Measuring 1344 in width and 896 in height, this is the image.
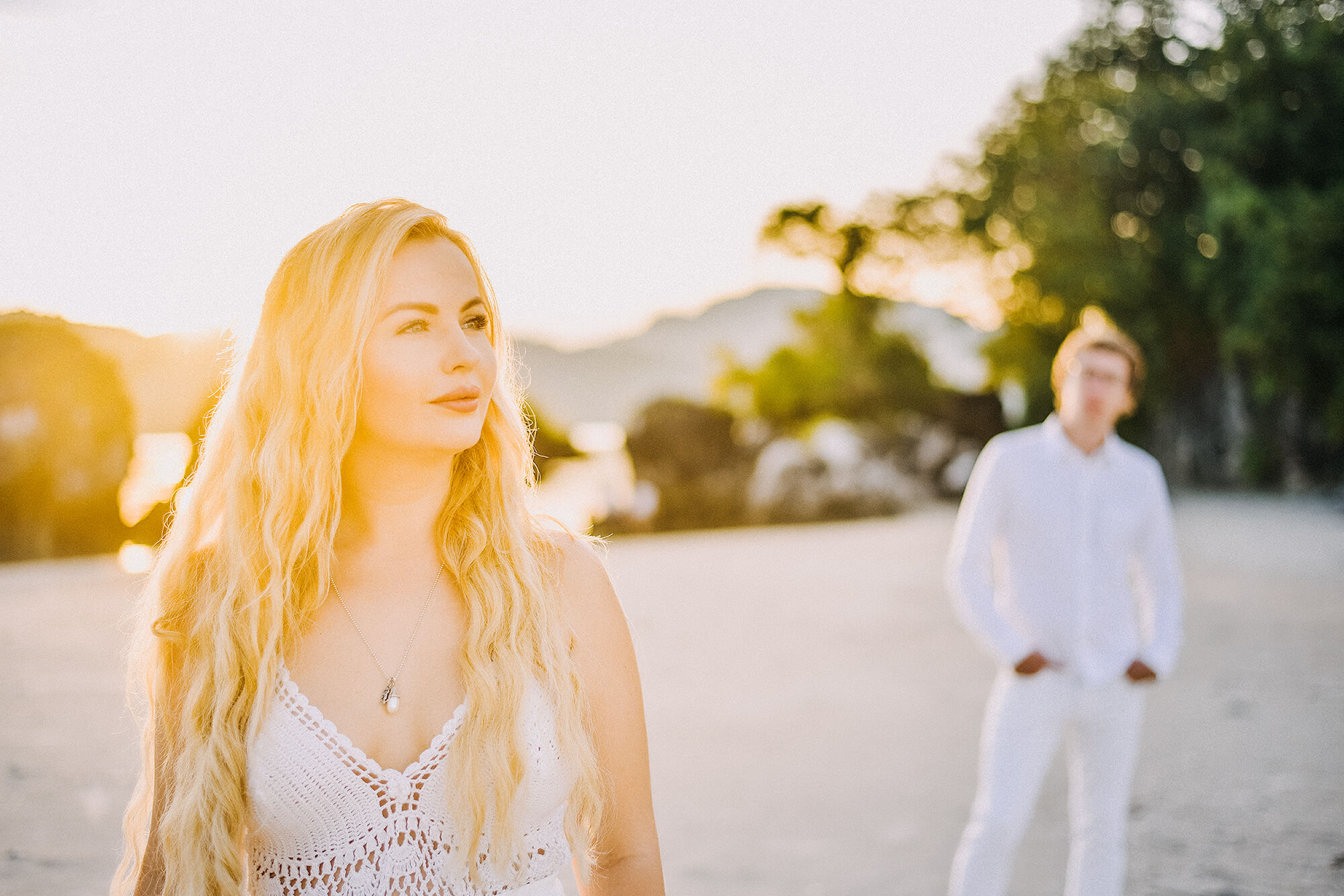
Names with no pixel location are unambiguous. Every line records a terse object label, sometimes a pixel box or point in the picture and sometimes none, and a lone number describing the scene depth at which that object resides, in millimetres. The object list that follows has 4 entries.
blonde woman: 1817
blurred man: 3619
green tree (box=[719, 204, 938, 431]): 37219
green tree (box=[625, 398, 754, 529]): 24328
